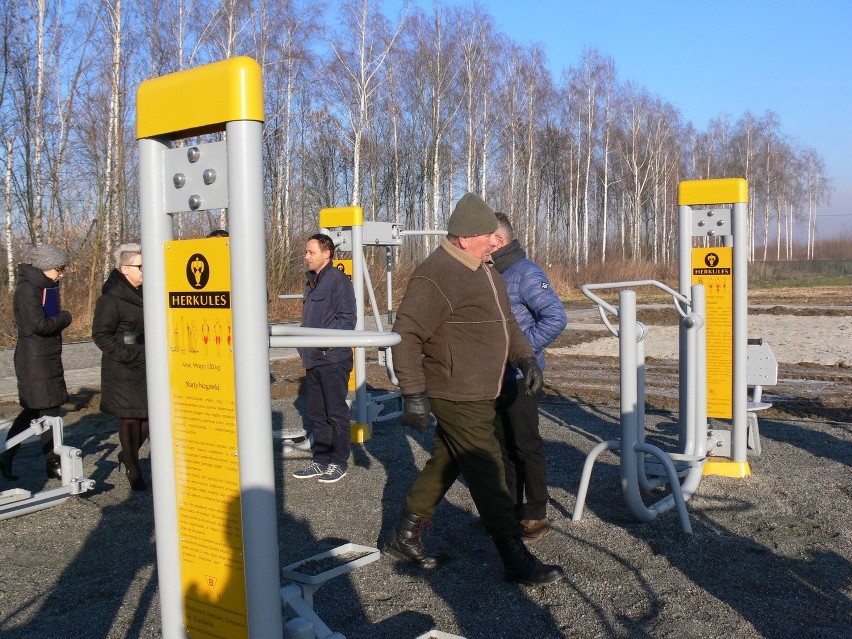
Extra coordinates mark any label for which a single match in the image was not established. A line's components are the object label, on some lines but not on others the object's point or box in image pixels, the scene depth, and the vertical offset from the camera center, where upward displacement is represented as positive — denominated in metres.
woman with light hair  6.02 -0.59
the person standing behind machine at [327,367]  6.54 -0.80
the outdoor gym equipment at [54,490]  5.62 -1.48
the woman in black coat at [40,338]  6.51 -0.54
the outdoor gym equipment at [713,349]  6.00 -0.73
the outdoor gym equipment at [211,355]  2.38 -0.26
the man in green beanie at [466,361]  4.20 -0.50
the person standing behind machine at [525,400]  4.98 -0.82
